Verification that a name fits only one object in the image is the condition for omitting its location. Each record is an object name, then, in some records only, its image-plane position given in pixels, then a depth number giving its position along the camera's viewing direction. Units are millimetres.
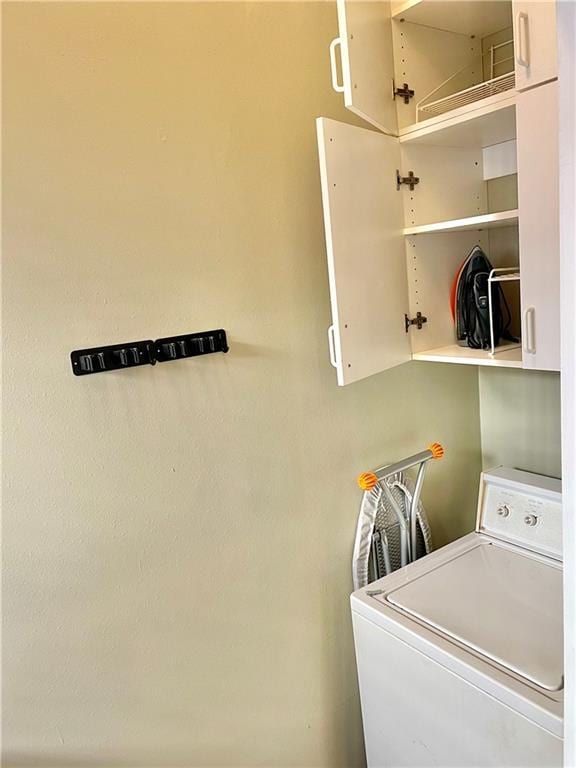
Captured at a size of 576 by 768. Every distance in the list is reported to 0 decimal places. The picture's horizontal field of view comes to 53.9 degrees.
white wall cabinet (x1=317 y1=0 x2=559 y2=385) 1301
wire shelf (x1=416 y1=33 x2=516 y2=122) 1494
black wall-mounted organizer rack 1231
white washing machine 1197
